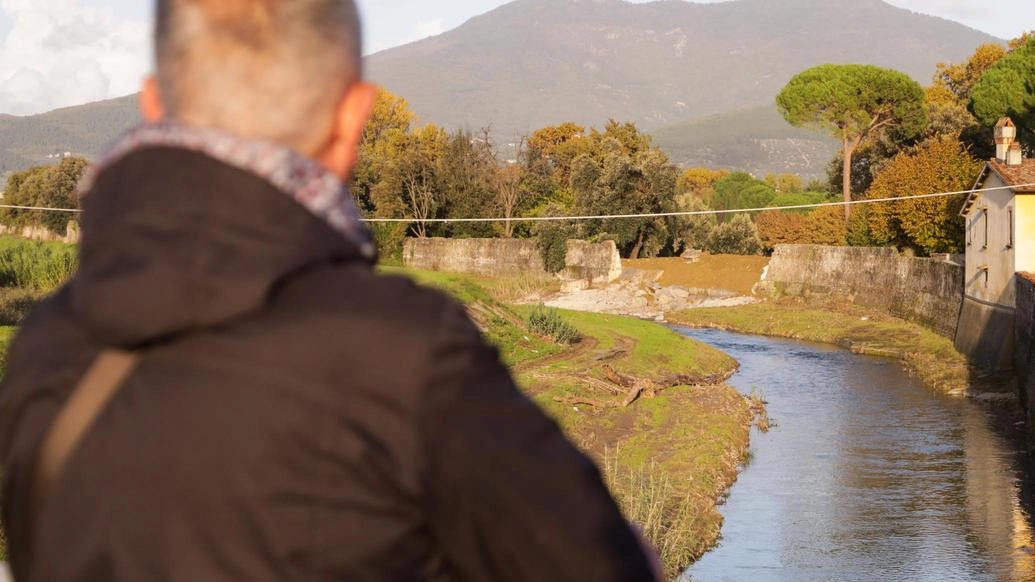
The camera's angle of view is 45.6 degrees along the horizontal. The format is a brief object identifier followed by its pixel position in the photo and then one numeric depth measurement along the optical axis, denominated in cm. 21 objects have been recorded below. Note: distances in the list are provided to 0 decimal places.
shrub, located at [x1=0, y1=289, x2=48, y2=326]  2531
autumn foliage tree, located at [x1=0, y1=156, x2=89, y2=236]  5412
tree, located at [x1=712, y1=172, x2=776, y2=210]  10662
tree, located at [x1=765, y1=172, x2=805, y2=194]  14268
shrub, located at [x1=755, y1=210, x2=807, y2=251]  6442
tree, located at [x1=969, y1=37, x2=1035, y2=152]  4894
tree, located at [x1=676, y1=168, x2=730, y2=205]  12691
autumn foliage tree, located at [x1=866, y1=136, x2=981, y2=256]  4538
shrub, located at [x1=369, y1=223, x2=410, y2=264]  6388
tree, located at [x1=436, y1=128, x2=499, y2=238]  6712
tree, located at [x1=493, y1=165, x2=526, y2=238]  6844
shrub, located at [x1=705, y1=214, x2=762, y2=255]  6556
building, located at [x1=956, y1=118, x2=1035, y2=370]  3259
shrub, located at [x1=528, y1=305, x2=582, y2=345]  3453
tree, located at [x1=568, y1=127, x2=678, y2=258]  5972
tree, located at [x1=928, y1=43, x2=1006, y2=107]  6600
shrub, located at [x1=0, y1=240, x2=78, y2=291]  2973
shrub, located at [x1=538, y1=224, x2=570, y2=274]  6025
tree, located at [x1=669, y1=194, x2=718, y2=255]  6419
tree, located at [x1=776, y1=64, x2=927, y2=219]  5944
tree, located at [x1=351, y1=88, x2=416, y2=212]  6819
